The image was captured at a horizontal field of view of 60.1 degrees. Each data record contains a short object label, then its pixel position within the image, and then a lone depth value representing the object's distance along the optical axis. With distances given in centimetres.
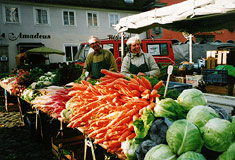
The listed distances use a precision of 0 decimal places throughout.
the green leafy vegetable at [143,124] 161
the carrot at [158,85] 210
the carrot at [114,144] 192
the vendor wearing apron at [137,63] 375
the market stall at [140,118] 138
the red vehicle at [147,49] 940
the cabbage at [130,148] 166
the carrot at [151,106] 180
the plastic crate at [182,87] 268
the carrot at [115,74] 247
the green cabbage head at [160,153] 136
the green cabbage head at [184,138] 134
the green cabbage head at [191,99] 175
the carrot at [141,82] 215
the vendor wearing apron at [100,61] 446
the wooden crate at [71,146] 322
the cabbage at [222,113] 166
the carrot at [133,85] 211
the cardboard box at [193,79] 505
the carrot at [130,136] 181
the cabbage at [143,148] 151
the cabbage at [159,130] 150
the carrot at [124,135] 185
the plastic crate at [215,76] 465
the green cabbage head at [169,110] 160
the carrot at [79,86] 276
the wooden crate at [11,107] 714
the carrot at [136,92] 207
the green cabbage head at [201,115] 149
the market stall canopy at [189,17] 400
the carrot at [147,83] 214
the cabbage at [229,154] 129
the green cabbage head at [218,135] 133
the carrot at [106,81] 245
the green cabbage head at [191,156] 126
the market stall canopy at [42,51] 1367
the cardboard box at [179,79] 513
